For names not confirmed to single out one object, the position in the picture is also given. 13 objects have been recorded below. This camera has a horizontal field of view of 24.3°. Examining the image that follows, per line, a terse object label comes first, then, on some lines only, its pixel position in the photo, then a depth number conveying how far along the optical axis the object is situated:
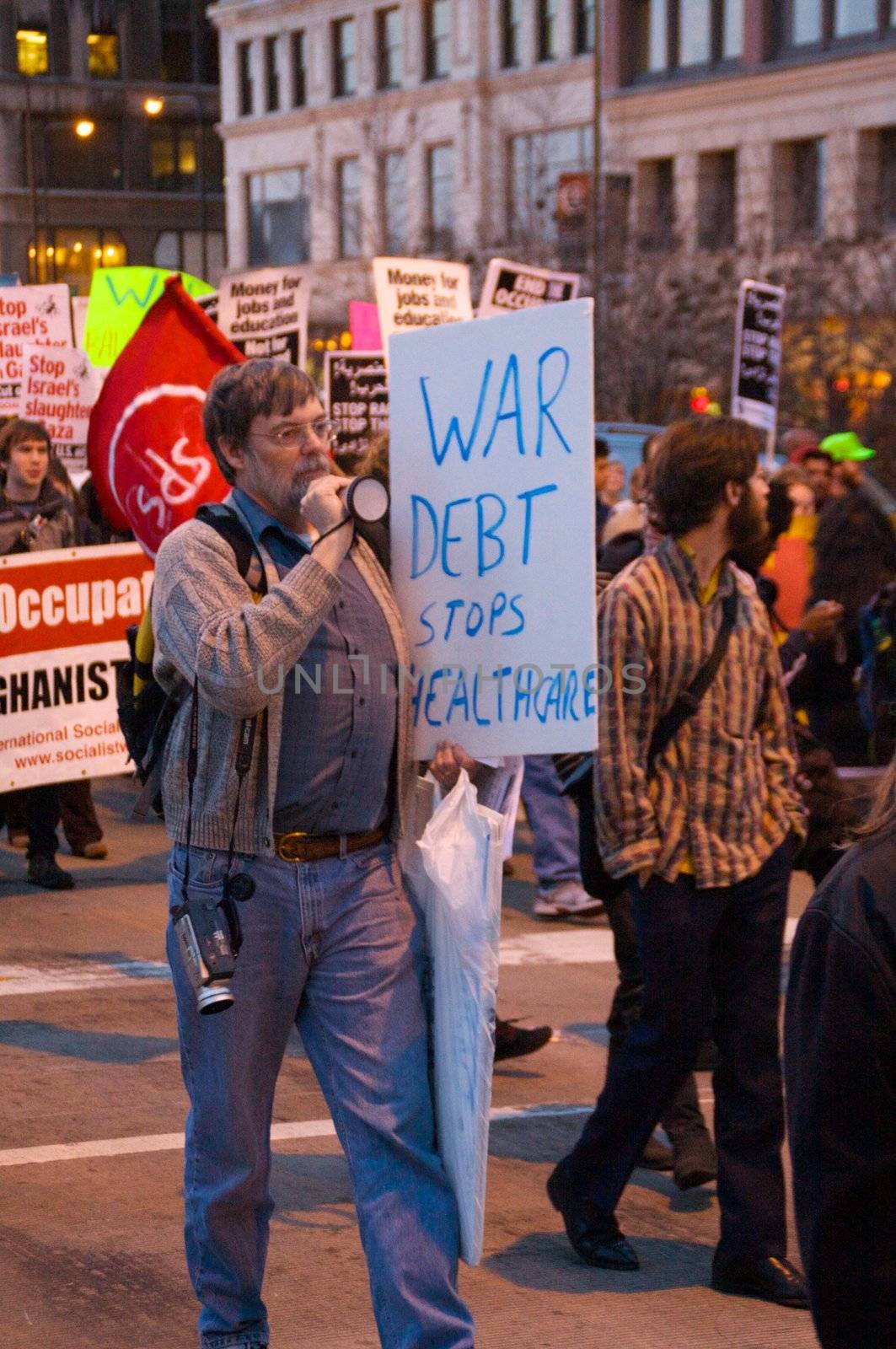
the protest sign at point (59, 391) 13.23
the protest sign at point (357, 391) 11.16
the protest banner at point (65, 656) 8.93
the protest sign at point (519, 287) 11.73
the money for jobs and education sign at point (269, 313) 12.22
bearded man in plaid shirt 4.65
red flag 7.47
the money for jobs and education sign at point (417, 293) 12.09
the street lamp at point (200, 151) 43.22
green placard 14.98
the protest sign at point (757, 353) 13.81
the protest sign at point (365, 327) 14.07
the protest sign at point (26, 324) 13.20
